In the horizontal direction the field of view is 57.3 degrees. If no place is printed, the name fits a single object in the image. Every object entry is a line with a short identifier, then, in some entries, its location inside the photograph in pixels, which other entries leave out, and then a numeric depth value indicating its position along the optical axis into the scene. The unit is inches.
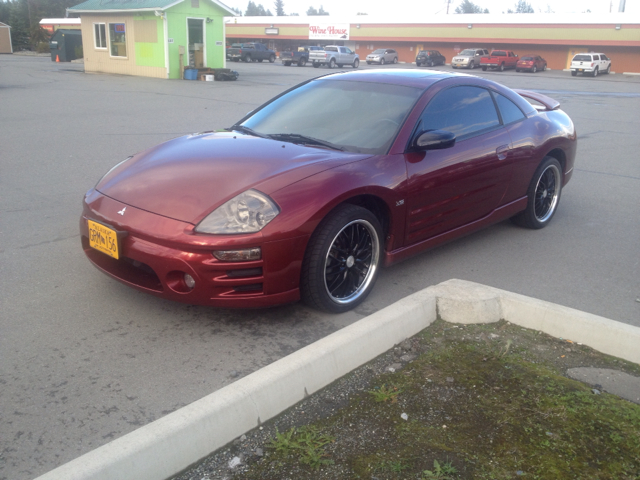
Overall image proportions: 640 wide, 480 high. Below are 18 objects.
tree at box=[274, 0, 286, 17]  6407.5
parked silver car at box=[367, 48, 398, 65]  1982.0
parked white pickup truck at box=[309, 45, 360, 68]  1756.9
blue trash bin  1013.2
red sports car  129.0
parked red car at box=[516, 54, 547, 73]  1801.2
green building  1005.8
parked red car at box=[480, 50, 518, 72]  1815.9
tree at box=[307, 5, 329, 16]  6578.7
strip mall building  1899.6
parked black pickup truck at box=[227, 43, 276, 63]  1888.5
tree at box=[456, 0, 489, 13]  5590.6
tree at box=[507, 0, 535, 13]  5325.8
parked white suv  1680.6
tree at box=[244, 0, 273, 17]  6456.7
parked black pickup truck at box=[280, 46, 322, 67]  1827.0
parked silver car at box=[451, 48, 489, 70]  1855.3
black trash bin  1528.1
